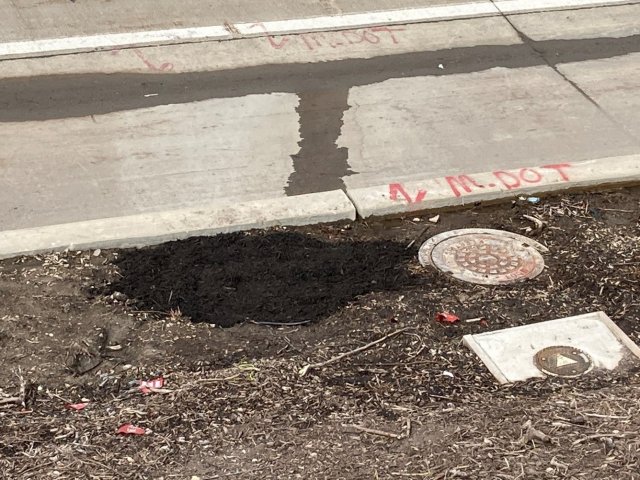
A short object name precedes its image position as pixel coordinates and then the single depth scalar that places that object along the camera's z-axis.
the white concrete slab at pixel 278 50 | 8.68
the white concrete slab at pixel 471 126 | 6.96
